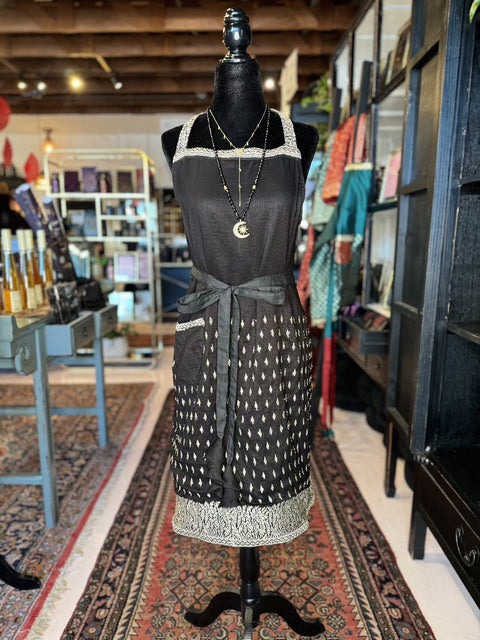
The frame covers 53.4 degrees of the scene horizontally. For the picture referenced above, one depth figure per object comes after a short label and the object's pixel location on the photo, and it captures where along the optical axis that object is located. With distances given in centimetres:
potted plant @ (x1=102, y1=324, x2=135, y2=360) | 415
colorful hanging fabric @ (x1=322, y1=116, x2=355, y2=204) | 238
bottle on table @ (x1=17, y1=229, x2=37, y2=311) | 199
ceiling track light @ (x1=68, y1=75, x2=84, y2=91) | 532
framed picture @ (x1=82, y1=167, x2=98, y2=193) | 408
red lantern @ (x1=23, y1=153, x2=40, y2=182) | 306
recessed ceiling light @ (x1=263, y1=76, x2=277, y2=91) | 536
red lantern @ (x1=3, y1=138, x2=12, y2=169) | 287
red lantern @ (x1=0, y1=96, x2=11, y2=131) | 229
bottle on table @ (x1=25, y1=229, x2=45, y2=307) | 203
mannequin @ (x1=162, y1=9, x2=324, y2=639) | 111
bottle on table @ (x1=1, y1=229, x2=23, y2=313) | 188
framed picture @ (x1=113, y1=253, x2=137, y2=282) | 427
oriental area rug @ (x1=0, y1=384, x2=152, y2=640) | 156
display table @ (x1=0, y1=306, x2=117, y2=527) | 160
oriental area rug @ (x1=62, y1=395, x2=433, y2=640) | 139
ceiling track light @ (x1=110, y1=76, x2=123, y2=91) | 569
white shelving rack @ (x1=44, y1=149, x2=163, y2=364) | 400
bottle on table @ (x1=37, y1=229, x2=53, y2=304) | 210
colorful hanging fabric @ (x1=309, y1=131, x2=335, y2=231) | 251
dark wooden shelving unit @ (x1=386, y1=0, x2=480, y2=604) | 136
